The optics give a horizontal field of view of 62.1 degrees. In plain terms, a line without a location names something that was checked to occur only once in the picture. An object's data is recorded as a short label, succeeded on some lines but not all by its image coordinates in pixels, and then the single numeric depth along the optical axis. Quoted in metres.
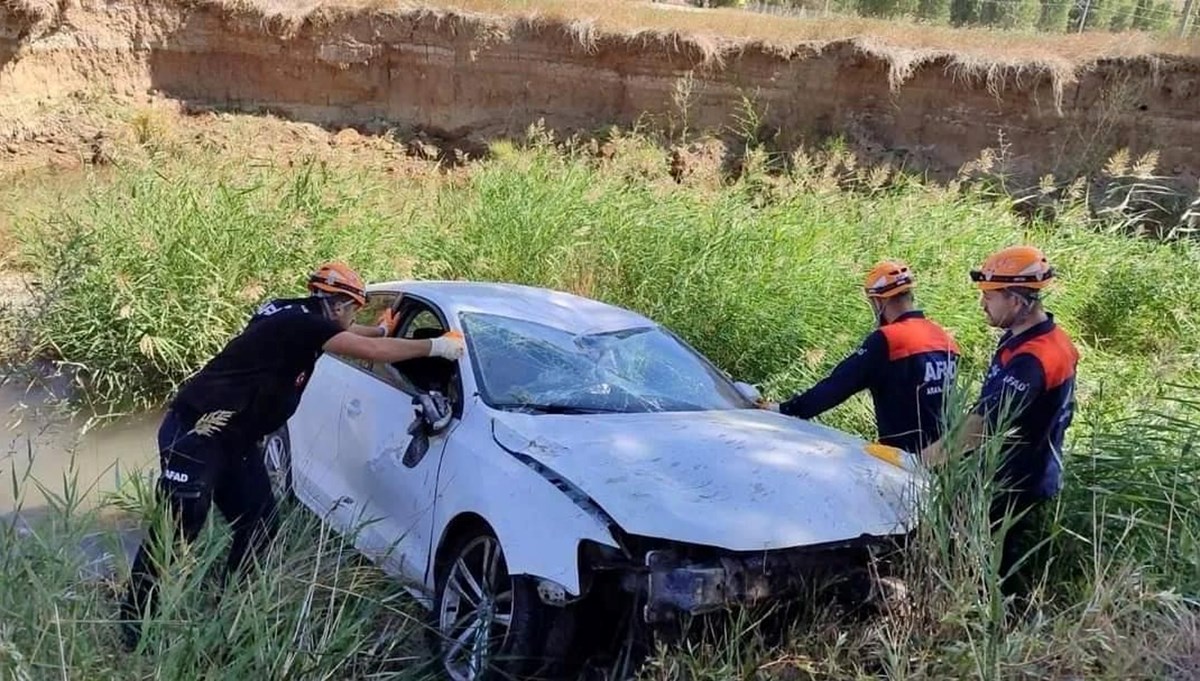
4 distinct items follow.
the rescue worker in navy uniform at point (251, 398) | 3.99
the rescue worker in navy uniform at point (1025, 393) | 3.59
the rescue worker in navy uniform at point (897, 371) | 4.49
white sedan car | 3.15
